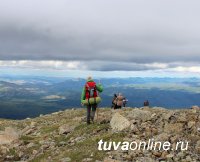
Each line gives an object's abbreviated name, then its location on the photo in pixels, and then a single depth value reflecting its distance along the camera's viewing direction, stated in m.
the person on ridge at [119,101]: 23.13
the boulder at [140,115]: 14.90
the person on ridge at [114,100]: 23.55
